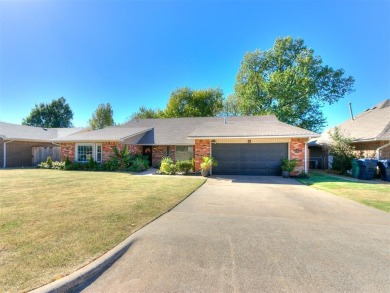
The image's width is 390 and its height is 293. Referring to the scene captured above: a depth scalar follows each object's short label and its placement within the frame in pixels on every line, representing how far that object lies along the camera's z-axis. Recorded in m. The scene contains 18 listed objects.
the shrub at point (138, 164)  15.33
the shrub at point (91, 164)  16.29
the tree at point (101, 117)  37.25
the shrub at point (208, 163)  13.02
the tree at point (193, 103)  36.09
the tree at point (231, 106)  36.00
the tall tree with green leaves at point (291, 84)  25.06
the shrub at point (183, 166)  14.13
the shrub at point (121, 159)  15.91
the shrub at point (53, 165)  16.92
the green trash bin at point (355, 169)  12.39
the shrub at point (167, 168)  13.90
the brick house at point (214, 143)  13.11
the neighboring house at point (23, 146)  19.05
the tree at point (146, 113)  40.28
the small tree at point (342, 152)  14.04
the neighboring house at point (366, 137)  12.71
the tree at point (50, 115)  43.03
